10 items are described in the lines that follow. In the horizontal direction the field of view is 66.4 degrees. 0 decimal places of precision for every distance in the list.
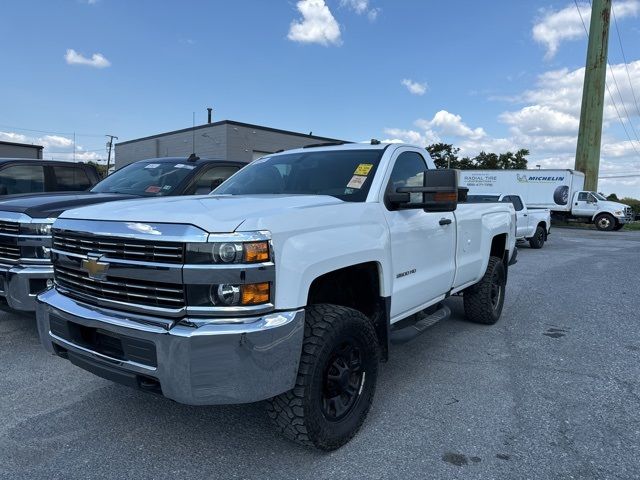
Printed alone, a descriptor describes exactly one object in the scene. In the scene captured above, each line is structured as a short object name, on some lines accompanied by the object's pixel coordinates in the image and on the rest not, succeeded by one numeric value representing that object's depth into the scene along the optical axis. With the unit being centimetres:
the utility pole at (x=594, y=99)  3588
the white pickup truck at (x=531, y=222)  1518
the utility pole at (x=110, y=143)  6638
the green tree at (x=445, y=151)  5809
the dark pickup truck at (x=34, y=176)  716
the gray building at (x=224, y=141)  3612
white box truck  2755
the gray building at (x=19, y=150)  2720
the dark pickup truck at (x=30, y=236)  436
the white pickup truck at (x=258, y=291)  240
